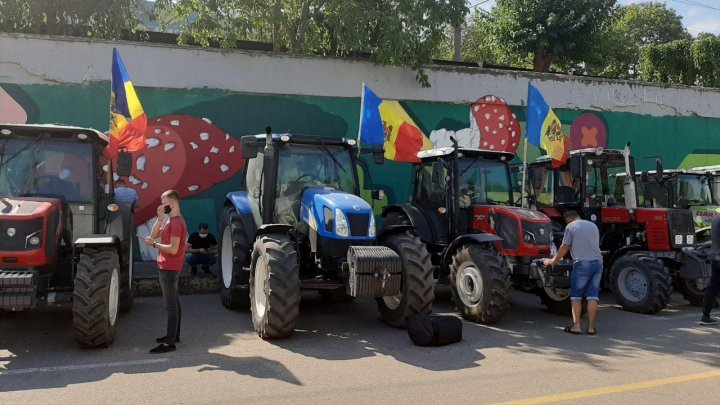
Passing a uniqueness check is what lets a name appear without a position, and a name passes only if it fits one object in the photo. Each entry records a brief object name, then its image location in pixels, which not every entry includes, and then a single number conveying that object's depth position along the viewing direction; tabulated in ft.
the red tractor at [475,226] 25.40
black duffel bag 21.67
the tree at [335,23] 42.14
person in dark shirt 35.19
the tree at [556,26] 68.54
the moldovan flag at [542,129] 34.81
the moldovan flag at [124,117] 26.09
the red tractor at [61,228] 19.86
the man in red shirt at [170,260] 21.04
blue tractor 22.24
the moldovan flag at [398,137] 33.61
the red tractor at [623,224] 29.25
